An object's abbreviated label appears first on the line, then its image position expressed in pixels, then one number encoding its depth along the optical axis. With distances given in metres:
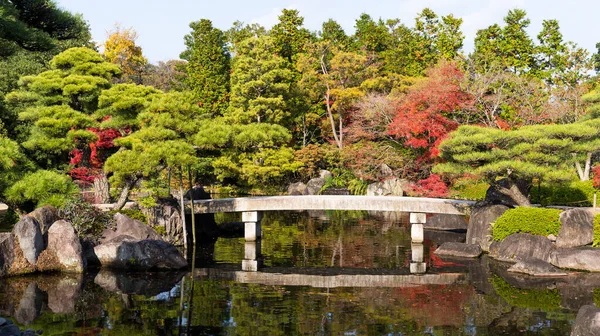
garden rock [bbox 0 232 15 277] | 18.84
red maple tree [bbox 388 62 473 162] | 34.12
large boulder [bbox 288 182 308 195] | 41.47
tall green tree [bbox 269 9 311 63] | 47.53
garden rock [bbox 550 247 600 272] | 20.27
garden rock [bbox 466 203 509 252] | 23.66
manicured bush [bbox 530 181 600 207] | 30.48
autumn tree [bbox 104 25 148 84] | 58.53
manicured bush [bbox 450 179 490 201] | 34.04
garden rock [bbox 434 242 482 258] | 23.02
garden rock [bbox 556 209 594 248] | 21.44
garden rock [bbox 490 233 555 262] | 21.42
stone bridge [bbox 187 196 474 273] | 25.06
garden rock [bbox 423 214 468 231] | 30.03
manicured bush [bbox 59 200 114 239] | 21.22
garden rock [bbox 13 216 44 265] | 19.23
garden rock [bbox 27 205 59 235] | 20.25
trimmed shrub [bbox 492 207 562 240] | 22.03
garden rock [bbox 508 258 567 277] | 19.73
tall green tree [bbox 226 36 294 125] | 39.47
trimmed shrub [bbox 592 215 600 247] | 21.16
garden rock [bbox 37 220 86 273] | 19.69
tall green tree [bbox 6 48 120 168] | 23.09
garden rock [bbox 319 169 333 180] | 42.06
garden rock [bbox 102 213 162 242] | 21.84
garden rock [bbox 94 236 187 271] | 20.38
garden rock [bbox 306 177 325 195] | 41.16
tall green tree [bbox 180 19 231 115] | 47.66
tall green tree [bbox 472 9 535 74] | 39.31
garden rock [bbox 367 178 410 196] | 38.41
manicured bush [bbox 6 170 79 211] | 20.72
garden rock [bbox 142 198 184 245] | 23.81
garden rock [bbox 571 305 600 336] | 12.80
